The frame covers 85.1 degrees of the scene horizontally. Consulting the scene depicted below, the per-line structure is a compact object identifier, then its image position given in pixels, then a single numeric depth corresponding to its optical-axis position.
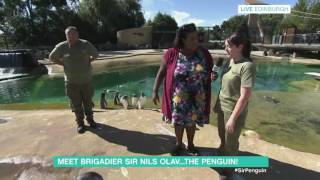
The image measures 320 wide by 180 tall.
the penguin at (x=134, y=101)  4.31
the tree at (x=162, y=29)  22.57
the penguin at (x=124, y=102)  4.29
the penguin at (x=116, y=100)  4.56
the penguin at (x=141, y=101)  4.19
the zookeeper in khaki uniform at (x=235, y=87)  1.55
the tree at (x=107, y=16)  20.99
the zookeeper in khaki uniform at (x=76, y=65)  2.39
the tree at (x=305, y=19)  18.27
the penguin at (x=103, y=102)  4.21
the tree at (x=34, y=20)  17.76
